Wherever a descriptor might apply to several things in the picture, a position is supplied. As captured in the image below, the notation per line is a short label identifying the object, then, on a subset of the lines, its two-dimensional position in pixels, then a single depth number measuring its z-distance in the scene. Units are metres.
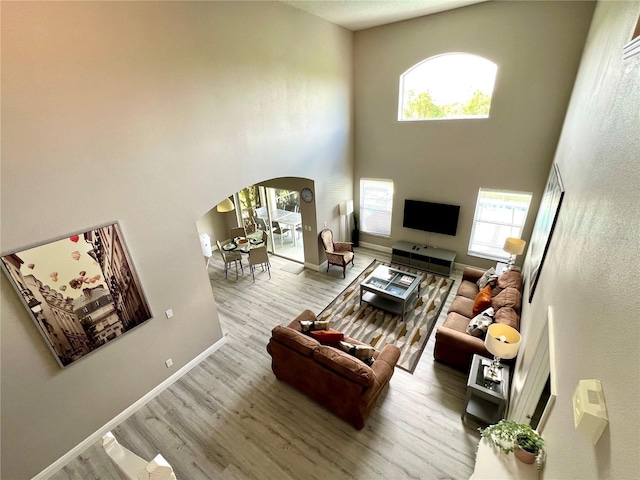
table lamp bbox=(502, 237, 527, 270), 5.51
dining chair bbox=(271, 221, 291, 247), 9.31
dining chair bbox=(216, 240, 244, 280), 7.64
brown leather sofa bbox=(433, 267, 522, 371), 4.27
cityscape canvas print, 2.97
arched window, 6.11
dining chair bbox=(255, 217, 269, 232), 9.36
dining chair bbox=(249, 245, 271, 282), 7.29
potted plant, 2.29
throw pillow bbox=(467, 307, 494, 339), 4.32
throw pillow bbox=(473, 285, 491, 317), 4.84
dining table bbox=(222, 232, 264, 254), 7.97
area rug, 5.19
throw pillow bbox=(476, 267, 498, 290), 5.52
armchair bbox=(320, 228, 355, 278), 7.31
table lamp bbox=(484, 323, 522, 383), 3.29
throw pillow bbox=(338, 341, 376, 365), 4.02
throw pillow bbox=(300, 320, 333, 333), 4.49
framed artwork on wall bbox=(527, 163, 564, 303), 3.48
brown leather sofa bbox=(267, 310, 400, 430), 3.56
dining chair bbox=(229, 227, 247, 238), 8.71
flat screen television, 7.15
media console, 7.20
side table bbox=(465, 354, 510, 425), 3.56
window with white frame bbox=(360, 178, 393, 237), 8.18
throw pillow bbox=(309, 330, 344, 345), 4.20
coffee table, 5.76
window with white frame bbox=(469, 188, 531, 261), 6.42
